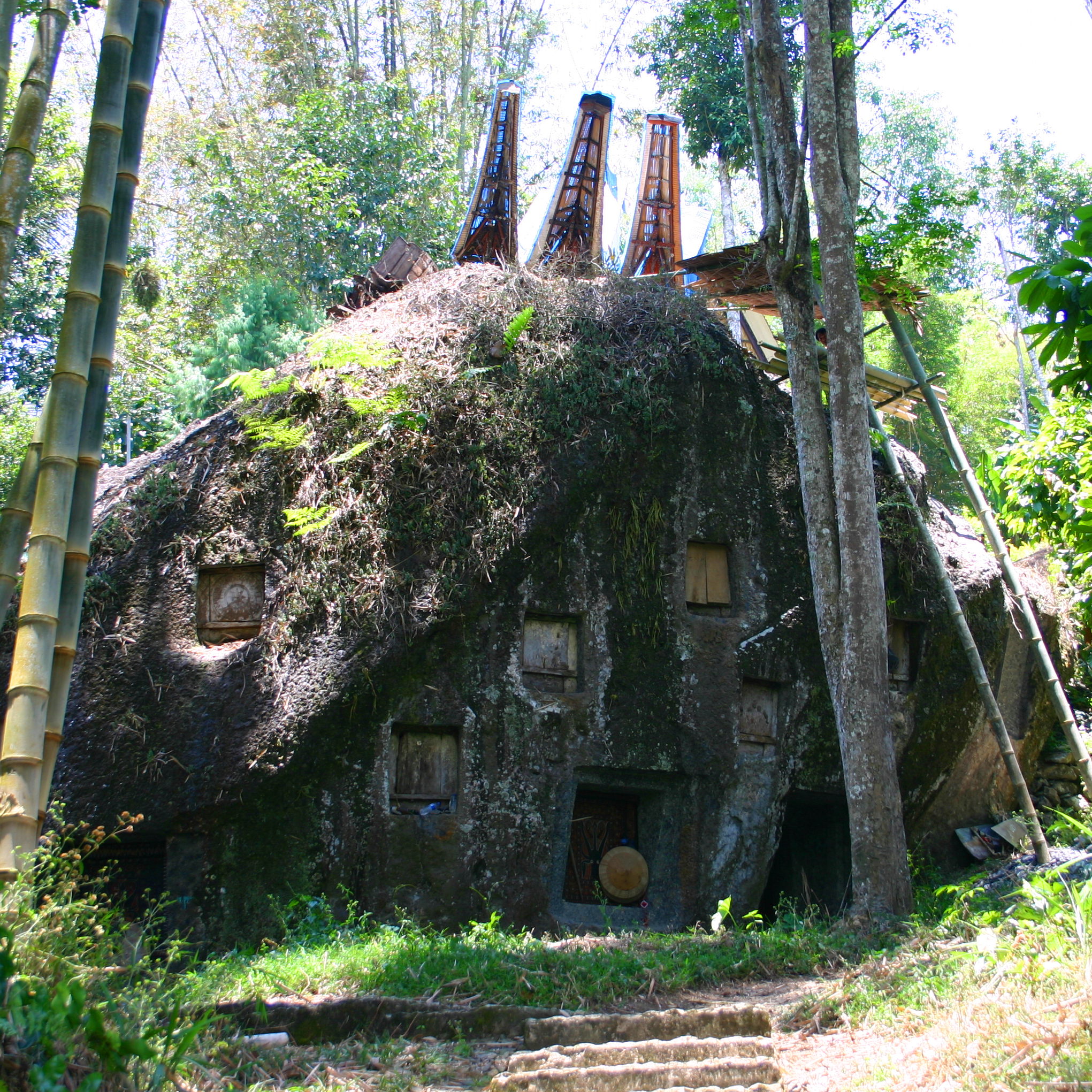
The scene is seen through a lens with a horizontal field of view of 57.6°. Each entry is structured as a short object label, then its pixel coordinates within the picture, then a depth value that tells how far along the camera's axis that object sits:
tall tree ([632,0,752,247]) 20.05
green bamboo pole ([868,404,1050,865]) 9.73
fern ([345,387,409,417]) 9.58
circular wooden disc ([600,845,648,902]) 9.50
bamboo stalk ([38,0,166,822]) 4.75
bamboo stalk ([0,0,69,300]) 4.52
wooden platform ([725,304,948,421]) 12.20
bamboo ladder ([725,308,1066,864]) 9.80
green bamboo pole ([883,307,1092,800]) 10.77
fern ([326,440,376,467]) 8.85
